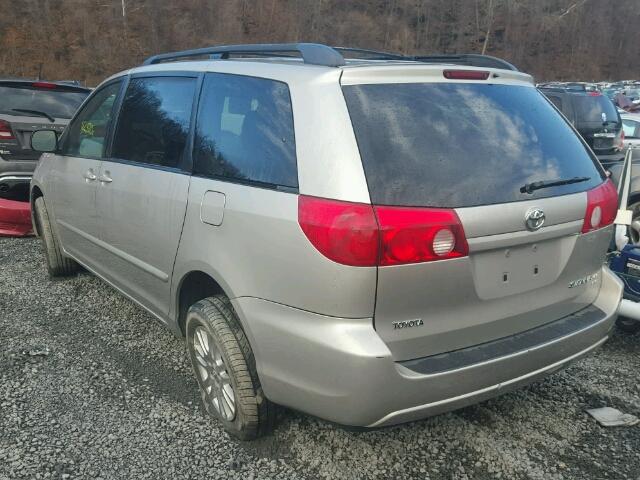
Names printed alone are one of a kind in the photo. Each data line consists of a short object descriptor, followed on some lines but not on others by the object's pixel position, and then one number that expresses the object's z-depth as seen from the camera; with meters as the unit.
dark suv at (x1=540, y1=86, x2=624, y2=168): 9.05
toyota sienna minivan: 2.07
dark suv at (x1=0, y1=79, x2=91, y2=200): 6.14
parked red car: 6.14
